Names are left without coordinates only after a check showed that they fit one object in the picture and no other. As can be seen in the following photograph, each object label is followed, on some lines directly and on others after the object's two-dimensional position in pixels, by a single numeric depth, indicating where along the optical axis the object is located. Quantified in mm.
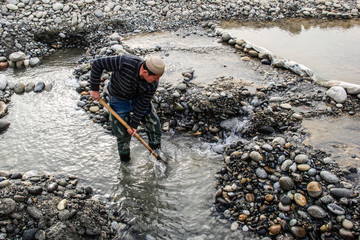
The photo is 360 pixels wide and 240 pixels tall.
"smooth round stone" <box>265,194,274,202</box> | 4074
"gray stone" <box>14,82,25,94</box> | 7189
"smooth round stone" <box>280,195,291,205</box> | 3967
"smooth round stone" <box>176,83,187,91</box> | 6321
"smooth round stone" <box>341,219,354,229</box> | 3533
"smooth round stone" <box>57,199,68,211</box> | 3846
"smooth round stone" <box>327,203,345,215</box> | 3676
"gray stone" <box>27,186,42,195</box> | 3987
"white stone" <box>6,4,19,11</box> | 10047
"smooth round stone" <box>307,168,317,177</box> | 4121
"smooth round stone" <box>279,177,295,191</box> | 4090
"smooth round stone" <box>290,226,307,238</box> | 3689
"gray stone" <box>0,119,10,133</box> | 6074
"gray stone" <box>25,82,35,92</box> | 7281
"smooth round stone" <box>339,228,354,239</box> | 3473
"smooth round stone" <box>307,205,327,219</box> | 3719
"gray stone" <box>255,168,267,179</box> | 4340
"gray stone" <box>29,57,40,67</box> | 8523
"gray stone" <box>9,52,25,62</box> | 8267
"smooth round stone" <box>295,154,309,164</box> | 4301
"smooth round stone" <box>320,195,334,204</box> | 3801
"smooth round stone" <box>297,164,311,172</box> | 4195
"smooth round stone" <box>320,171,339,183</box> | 4000
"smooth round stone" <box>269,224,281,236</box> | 3792
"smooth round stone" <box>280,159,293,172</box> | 4316
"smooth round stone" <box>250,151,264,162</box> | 4488
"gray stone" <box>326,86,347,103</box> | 5842
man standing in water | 3947
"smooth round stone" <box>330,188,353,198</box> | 3812
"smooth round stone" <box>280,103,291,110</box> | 5754
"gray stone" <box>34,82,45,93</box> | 7301
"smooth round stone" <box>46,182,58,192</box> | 4191
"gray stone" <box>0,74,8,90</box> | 7109
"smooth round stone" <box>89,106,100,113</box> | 6551
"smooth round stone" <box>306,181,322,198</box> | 3902
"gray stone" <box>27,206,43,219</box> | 3634
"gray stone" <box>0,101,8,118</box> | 6443
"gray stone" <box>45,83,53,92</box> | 7391
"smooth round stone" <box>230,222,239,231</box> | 4004
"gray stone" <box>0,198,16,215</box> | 3533
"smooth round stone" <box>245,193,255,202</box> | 4188
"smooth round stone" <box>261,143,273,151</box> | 4598
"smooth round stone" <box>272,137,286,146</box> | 4730
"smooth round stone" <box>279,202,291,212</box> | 3937
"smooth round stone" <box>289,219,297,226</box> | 3786
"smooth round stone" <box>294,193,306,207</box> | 3906
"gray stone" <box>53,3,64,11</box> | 10180
